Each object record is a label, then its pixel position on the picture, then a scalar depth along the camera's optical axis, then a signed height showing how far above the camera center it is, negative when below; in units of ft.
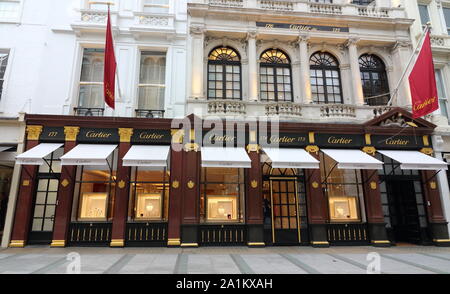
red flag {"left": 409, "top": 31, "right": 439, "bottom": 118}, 31.89 +14.88
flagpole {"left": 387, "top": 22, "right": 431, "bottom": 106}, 33.32 +21.93
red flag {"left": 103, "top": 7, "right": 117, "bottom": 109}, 31.31 +16.44
